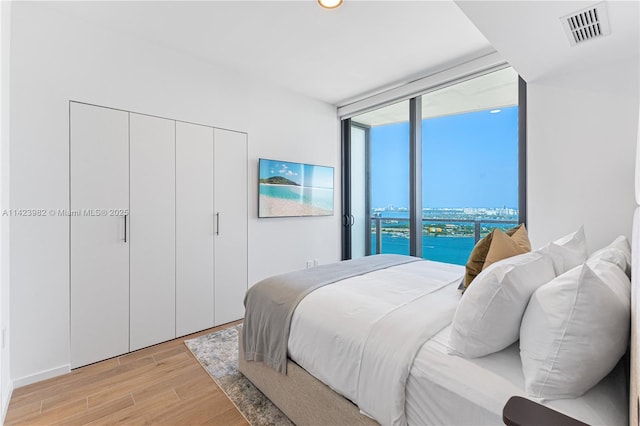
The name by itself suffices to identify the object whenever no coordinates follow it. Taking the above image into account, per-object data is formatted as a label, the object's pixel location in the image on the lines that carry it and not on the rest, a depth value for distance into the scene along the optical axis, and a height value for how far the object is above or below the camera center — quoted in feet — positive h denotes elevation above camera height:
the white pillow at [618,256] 4.22 -0.61
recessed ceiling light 7.13 +5.13
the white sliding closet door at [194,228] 9.70 -0.40
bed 3.24 -1.91
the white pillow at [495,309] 3.53 -1.13
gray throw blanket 5.91 -1.98
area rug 5.96 -3.93
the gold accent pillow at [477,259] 5.70 -0.85
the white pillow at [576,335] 2.80 -1.17
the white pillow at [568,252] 4.47 -0.59
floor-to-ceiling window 13.84 +2.19
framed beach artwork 11.82 +1.14
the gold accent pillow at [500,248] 5.29 -0.60
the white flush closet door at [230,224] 10.62 -0.29
